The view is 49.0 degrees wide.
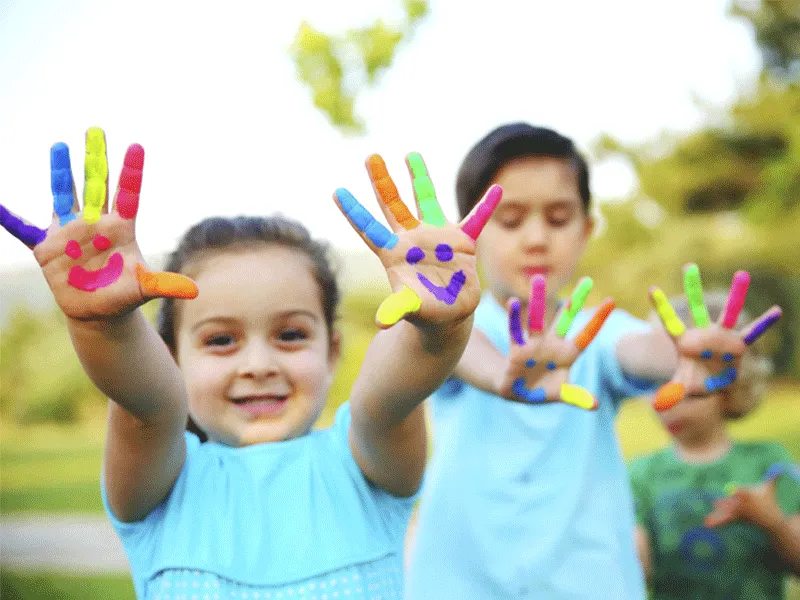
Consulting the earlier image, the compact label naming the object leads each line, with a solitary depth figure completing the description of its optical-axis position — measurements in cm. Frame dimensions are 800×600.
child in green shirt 257
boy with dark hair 207
